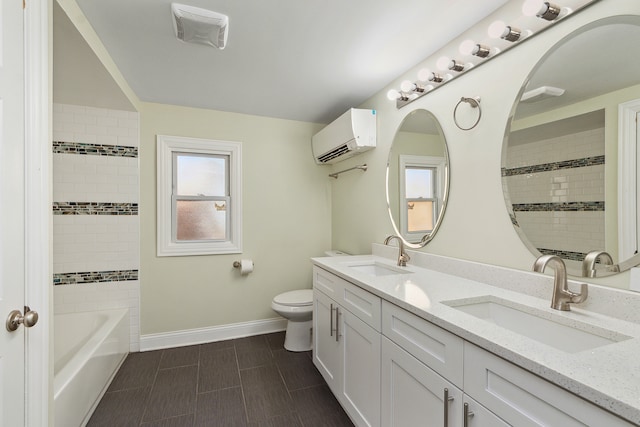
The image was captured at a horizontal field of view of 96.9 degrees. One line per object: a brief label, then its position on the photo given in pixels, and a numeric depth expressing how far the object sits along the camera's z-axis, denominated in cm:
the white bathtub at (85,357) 148
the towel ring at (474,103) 151
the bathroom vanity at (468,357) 64
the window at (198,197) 265
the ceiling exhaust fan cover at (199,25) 143
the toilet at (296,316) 243
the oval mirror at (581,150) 98
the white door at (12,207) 93
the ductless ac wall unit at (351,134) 234
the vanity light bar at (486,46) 113
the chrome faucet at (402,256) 192
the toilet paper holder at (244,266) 279
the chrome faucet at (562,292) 103
